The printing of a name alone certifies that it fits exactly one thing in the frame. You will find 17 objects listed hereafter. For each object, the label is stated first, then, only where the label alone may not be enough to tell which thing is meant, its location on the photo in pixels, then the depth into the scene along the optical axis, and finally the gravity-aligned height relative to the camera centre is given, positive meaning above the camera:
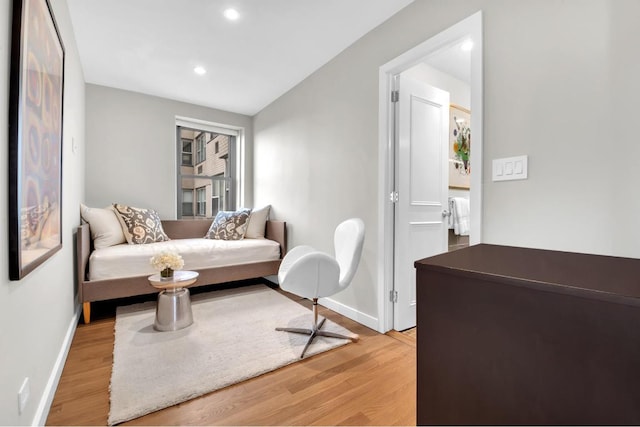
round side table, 2.27 -0.75
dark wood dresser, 0.53 -0.28
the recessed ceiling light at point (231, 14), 2.10 +1.45
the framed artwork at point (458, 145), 3.08 +0.72
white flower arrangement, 2.28 -0.41
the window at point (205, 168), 4.09 +0.63
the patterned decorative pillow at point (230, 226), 3.61 -0.20
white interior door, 2.29 +0.24
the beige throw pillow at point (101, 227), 2.80 -0.16
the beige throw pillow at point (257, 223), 3.72 -0.16
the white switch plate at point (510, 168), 1.45 +0.22
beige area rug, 1.52 -0.95
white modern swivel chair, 1.97 -0.43
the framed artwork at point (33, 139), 0.95 +0.29
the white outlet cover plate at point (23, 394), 1.02 -0.68
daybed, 2.46 -0.57
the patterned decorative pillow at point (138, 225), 3.10 -0.16
